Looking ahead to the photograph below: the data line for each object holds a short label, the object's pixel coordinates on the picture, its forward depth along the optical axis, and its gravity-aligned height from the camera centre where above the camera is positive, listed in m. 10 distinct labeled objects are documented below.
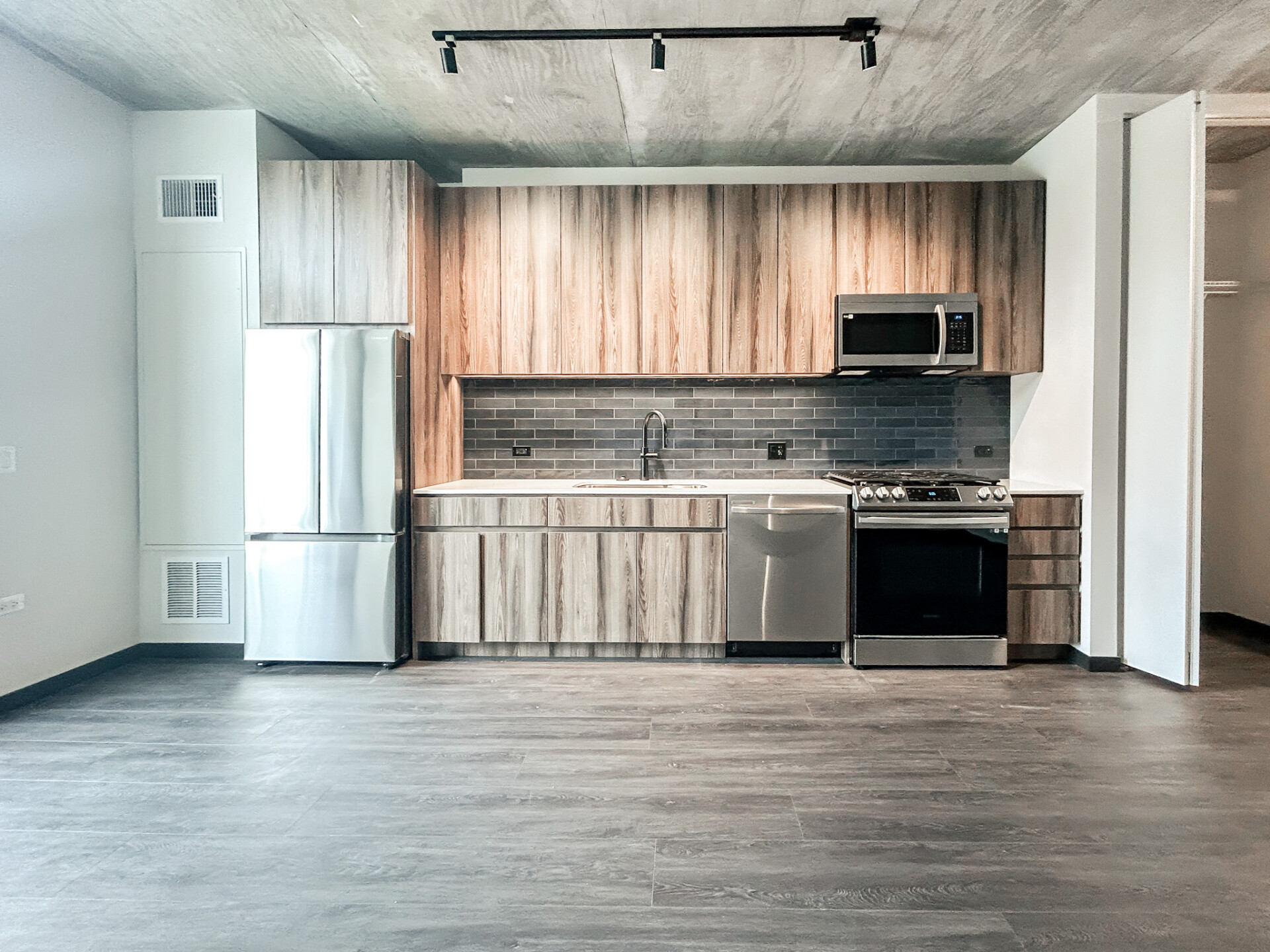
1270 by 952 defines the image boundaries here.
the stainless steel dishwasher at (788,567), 3.98 -0.55
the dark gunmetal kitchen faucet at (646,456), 4.59 +0.02
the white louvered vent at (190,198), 3.98 +1.32
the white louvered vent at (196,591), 4.04 -0.68
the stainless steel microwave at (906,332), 4.18 +0.68
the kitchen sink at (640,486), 4.28 -0.15
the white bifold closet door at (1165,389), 3.42 +0.32
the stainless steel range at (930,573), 3.89 -0.57
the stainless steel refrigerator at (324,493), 3.82 -0.17
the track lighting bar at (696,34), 2.98 +1.64
